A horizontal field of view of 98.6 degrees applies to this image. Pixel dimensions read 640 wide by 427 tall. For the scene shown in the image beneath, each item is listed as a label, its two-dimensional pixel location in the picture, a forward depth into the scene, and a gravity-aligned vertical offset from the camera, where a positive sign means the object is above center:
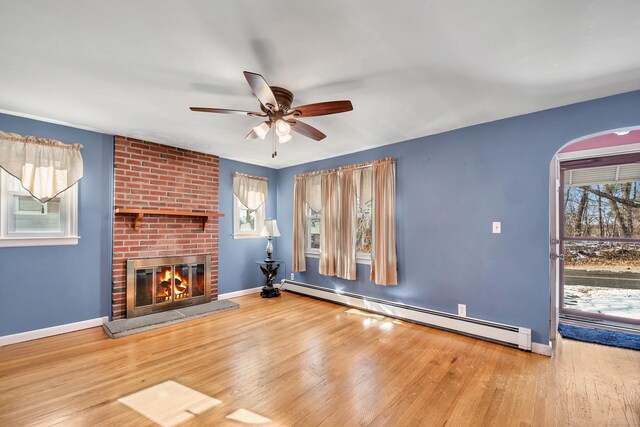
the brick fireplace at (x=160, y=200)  3.65 +0.28
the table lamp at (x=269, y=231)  4.88 -0.22
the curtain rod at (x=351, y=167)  3.94 +0.83
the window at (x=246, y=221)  4.95 -0.04
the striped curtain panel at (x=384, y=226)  3.82 -0.10
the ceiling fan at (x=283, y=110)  2.00 +0.88
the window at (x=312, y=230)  5.11 -0.21
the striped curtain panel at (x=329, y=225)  4.53 -0.10
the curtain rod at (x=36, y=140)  2.89 +0.86
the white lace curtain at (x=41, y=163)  2.90 +0.62
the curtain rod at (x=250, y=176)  4.93 +0.80
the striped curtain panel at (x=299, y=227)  5.07 -0.15
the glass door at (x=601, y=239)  3.63 -0.26
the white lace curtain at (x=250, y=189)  4.95 +0.55
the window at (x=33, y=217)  2.93 +0.01
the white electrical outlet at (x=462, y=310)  3.26 -1.08
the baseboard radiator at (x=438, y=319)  2.89 -1.24
